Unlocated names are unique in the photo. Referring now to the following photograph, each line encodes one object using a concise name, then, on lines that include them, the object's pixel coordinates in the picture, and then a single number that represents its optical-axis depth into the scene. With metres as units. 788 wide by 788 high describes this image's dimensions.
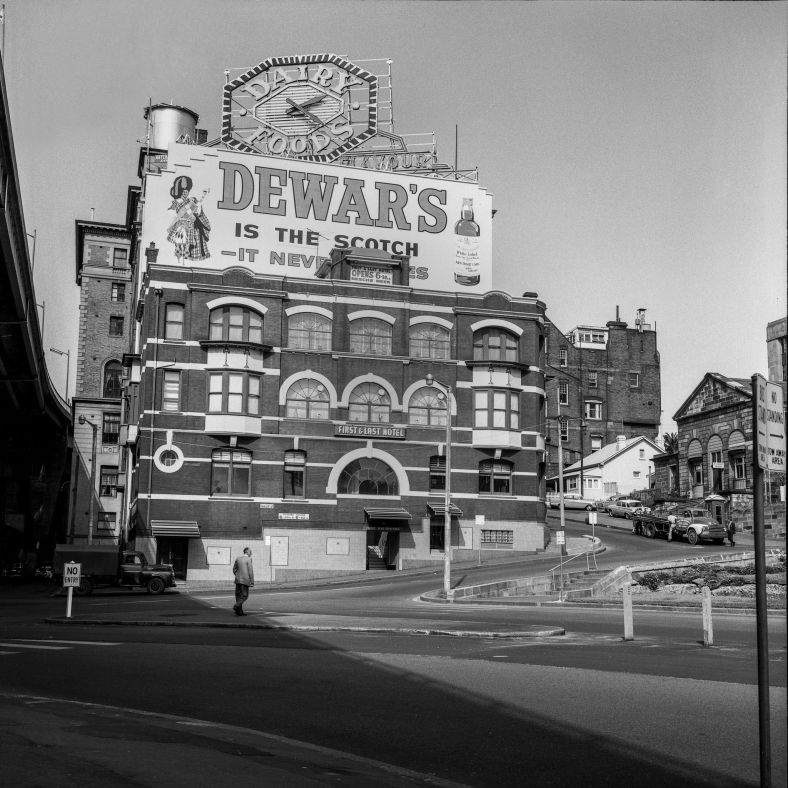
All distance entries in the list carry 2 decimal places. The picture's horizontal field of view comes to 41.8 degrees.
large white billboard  63.16
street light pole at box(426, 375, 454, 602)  39.53
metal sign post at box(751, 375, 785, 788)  6.47
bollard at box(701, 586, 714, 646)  18.75
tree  89.65
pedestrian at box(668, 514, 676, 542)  59.31
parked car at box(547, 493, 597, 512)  85.25
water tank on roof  82.88
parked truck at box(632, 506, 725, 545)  56.91
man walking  26.33
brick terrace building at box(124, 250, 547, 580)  55.09
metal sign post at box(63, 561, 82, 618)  26.79
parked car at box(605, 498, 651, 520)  76.87
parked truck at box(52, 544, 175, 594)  43.31
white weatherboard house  97.06
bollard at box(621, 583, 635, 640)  19.75
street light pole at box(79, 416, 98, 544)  84.44
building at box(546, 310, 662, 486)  105.06
